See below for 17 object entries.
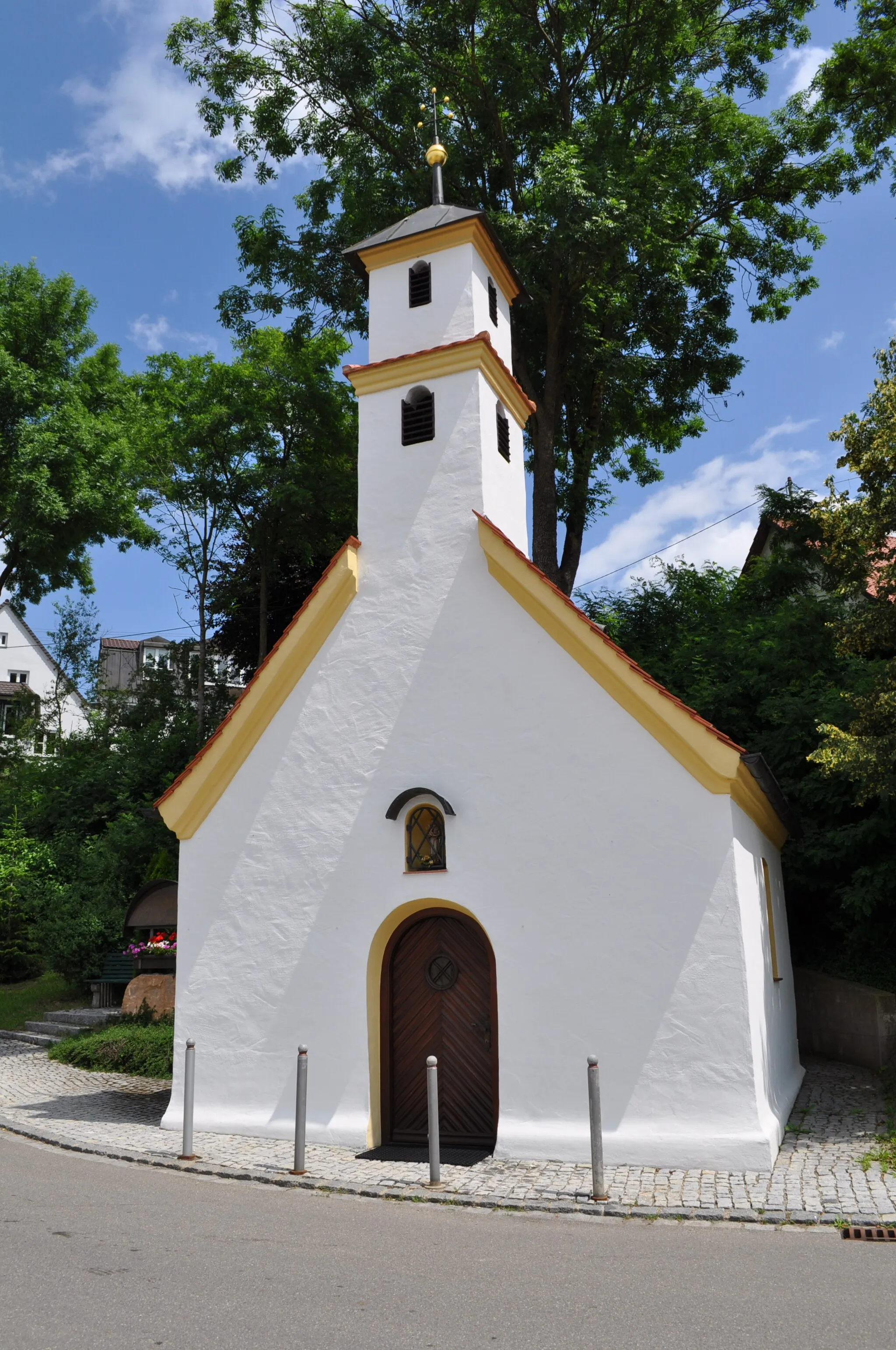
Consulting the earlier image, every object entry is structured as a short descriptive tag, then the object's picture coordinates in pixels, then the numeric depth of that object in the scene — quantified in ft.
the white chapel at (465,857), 28.55
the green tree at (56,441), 81.35
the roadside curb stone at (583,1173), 23.12
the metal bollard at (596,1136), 24.00
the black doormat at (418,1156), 29.14
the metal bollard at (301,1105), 27.43
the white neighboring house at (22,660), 175.42
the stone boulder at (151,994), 53.67
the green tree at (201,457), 79.25
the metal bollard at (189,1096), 29.60
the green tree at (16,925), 73.26
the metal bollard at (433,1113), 24.94
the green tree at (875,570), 34.37
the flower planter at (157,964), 55.57
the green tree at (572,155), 58.59
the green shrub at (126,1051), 46.70
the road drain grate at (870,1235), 20.74
